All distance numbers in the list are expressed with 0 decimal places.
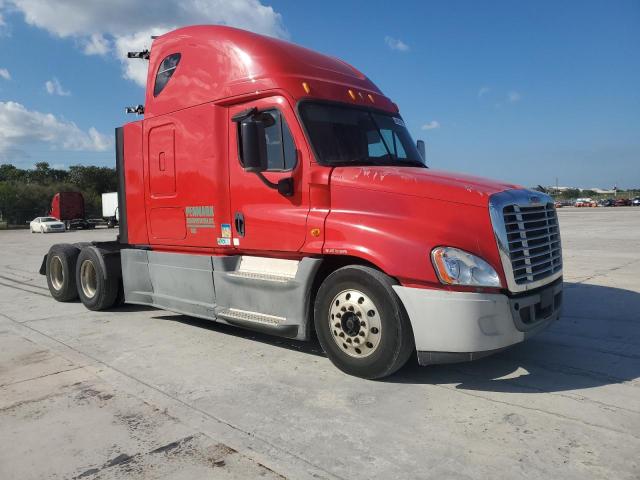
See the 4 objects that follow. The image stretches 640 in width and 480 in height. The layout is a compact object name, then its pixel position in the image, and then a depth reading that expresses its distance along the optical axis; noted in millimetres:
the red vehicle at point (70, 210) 42219
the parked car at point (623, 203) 78750
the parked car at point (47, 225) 38219
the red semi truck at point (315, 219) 3982
